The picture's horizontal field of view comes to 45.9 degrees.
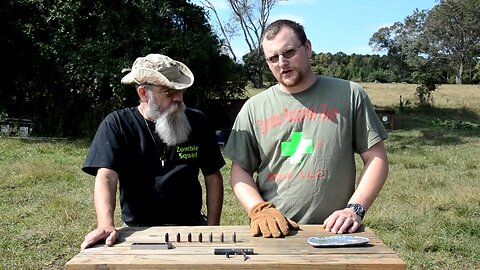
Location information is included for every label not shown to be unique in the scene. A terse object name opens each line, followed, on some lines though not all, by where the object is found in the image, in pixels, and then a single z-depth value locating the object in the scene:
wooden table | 2.23
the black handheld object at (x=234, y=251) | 2.35
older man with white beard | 3.22
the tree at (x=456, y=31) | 46.50
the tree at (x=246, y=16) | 36.62
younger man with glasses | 2.88
